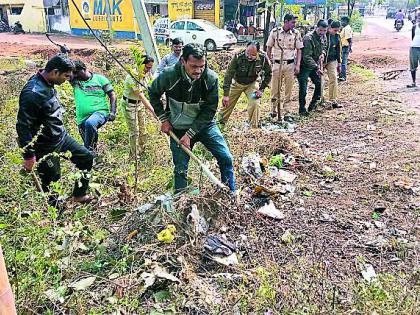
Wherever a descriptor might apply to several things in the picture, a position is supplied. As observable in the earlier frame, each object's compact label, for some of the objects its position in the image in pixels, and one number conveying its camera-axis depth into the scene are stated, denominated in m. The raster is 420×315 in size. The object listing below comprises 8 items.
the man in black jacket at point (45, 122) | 3.50
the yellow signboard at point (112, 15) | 24.78
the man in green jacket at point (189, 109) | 3.65
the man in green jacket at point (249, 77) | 6.16
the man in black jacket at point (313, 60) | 7.48
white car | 18.17
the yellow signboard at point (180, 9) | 22.78
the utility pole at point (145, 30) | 6.14
